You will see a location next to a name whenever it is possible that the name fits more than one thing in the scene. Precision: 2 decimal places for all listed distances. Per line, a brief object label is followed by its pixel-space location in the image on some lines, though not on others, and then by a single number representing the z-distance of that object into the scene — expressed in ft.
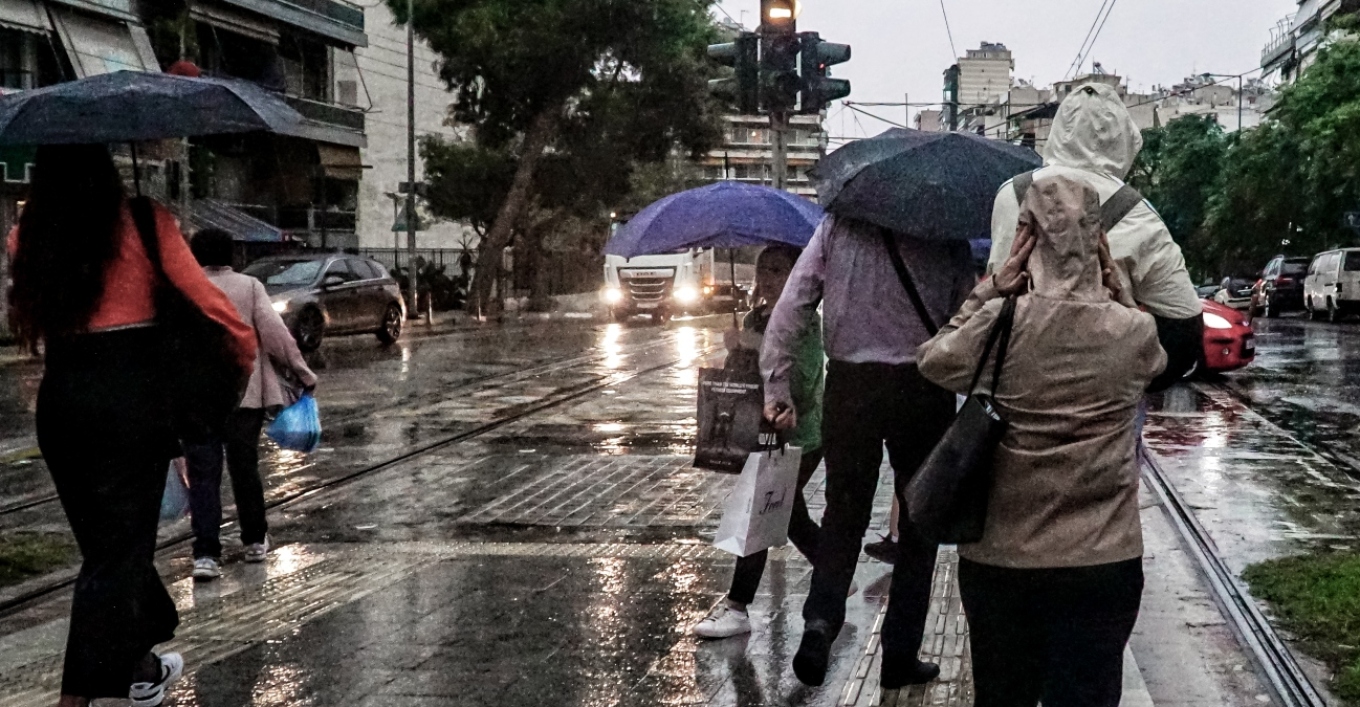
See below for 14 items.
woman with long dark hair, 14.67
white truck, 123.85
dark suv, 135.03
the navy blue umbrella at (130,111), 15.06
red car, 59.21
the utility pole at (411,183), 118.01
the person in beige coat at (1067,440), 11.04
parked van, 115.44
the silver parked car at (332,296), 79.30
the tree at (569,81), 125.18
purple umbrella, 21.66
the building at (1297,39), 226.38
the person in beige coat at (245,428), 24.34
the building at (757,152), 426.92
